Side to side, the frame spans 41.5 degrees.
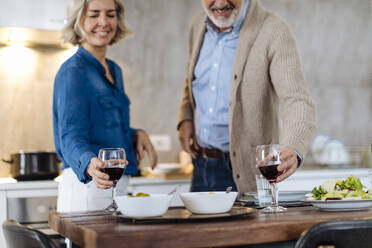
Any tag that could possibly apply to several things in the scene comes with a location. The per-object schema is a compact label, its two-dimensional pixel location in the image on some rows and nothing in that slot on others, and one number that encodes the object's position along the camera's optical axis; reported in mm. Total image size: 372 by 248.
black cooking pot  2520
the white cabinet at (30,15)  2686
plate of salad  1262
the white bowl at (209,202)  1146
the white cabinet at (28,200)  2414
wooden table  924
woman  1695
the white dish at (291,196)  1493
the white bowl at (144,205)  1092
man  1890
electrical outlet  3195
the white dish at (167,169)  2793
